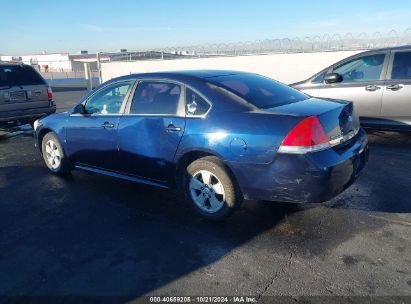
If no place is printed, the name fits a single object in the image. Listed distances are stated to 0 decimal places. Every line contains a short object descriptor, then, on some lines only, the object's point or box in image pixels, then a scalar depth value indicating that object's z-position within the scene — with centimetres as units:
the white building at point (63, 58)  6036
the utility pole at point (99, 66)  2393
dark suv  857
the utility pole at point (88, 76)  2200
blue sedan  346
